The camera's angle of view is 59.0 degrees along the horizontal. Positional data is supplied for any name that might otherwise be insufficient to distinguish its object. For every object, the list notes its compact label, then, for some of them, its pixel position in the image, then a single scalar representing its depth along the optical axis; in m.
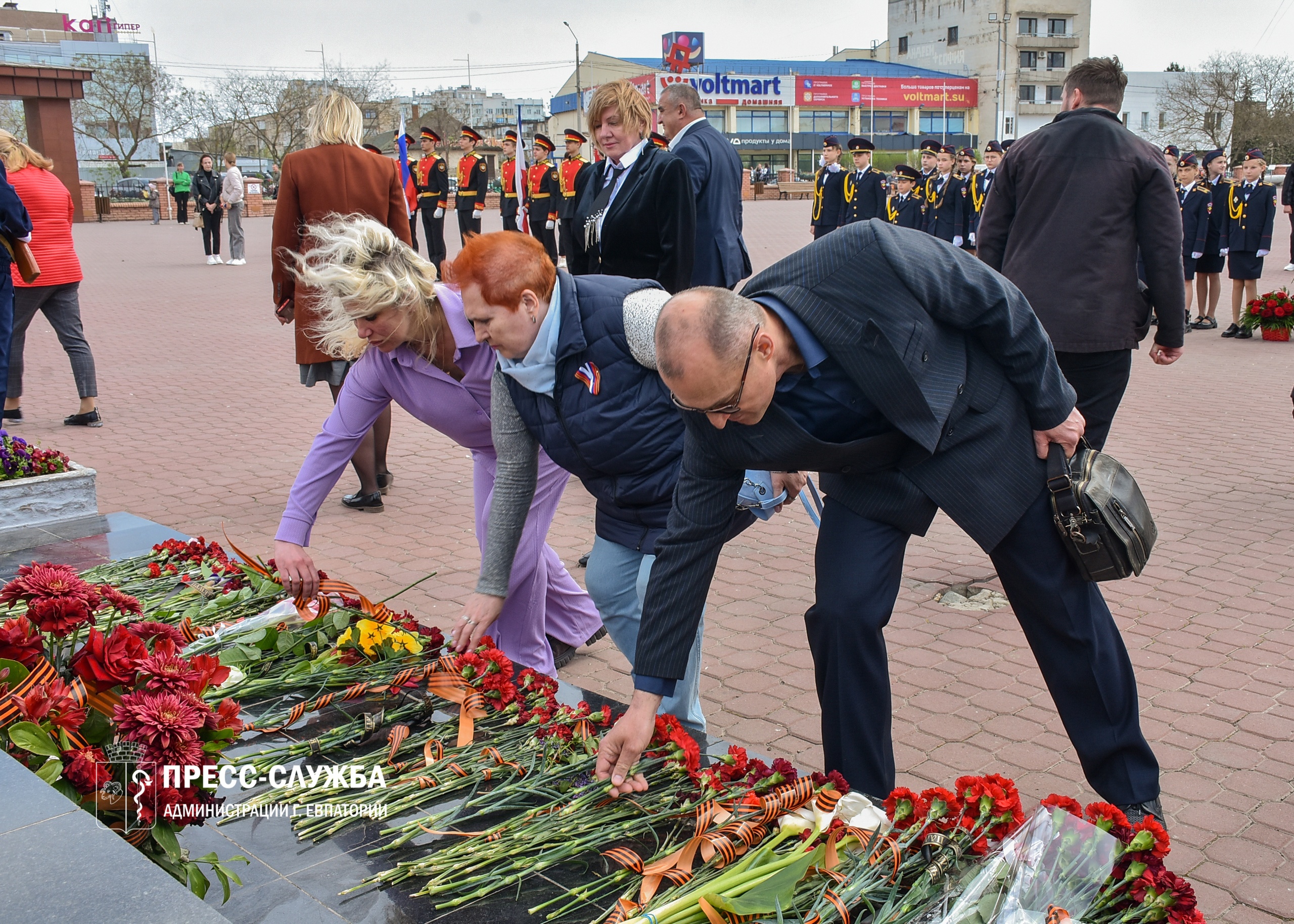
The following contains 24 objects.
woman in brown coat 5.81
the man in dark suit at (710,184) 5.67
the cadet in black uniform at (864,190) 16.28
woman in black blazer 5.25
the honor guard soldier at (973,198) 14.30
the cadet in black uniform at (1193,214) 11.83
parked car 43.28
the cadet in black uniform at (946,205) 15.19
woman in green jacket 29.91
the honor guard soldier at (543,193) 19.31
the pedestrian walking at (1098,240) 4.05
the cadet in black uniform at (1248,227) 11.66
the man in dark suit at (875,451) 2.23
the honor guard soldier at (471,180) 19.88
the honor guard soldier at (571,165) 17.31
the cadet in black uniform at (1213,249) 11.81
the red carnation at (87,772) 1.90
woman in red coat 7.30
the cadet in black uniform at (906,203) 16.72
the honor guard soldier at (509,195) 20.53
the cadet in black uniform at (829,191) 16.33
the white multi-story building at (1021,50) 72.62
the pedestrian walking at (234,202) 20.19
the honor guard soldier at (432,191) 19.09
